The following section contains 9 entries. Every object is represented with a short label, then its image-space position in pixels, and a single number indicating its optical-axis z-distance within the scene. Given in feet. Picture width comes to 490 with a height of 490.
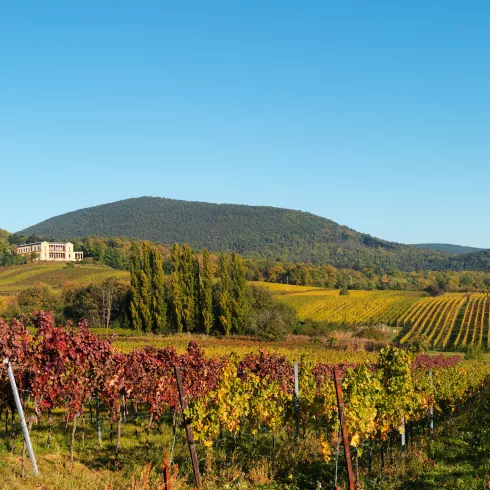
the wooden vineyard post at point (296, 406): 43.49
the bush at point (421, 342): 167.51
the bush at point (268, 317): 179.32
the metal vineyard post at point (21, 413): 29.63
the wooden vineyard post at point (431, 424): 46.06
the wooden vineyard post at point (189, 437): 29.43
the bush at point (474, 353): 146.61
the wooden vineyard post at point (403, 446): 38.42
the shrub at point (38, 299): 205.57
